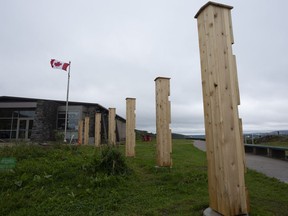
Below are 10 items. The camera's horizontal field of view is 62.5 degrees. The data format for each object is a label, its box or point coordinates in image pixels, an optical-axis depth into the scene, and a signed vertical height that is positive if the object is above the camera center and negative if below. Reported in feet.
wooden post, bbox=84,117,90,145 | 61.63 +3.23
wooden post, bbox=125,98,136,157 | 33.37 +1.80
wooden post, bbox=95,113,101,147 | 54.64 +4.22
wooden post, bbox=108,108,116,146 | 41.44 +4.45
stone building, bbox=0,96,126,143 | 78.64 +9.69
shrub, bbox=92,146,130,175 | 18.50 -1.41
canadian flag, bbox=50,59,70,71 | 67.00 +22.94
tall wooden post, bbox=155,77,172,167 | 22.98 +2.18
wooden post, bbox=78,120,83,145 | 67.20 +3.54
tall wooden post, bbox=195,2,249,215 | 9.32 +1.32
